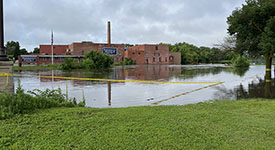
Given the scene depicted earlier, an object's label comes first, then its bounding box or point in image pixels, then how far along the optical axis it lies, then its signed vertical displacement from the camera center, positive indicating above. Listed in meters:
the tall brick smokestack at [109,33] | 73.32 +12.15
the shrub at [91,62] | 41.94 +1.58
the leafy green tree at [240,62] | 52.55 +1.91
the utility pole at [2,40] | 7.45 +1.01
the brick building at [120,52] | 67.00 +6.09
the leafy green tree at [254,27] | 15.53 +3.31
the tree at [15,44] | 79.65 +9.08
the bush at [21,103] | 5.75 -0.95
